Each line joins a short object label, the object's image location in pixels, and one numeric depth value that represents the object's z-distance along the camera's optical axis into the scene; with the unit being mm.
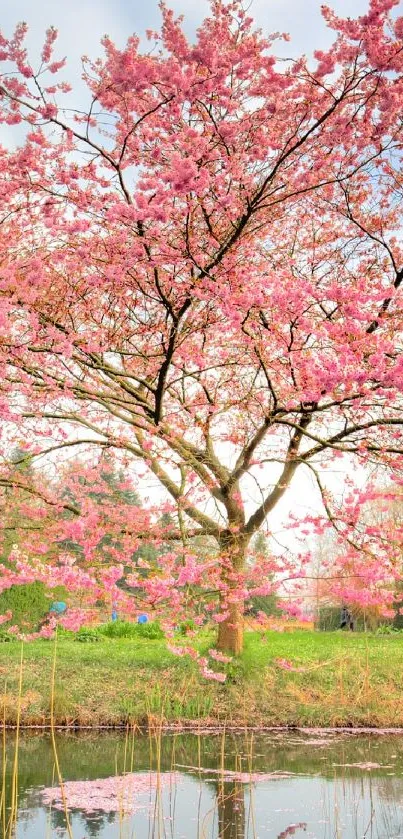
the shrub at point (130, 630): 16891
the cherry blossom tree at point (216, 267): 5531
